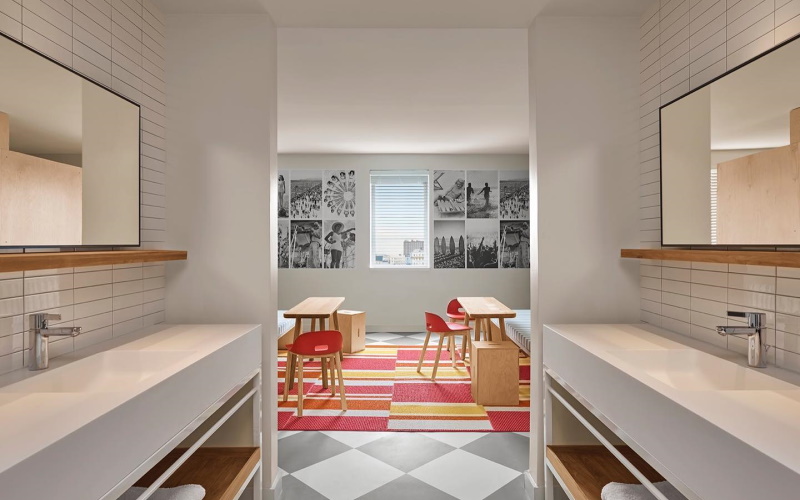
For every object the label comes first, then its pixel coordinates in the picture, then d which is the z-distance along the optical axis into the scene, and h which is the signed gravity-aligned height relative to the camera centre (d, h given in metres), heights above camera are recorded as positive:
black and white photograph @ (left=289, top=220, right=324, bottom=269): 6.88 +0.13
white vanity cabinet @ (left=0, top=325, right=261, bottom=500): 1.01 -0.45
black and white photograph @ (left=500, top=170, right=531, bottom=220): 6.95 +0.86
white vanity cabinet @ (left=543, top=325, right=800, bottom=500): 1.01 -0.46
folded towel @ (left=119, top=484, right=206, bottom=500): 1.57 -0.86
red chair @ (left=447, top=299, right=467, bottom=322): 5.54 -0.71
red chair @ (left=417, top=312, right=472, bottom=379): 4.52 -0.77
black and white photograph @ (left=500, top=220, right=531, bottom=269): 6.96 +0.11
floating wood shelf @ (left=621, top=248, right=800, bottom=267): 1.37 -0.02
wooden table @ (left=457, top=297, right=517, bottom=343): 4.41 -0.58
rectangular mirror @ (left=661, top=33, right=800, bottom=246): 1.51 +0.36
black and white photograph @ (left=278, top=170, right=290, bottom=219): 6.85 +0.84
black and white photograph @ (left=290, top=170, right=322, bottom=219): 6.87 +0.81
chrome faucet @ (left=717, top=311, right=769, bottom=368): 1.62 -0.29
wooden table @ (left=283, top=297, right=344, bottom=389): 4.20 -0.56
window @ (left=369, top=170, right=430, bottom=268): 6.98 +0.50
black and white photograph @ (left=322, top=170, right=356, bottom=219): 6.87 +0.86
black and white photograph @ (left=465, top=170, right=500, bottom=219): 6.93 +0.88
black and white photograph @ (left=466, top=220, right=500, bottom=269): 6.94 +0.13
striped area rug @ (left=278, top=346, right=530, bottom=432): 3.50 -1.29
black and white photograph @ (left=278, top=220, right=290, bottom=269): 6.86 +0.13
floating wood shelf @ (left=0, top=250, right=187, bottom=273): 1.28 -0.02
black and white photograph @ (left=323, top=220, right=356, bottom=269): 6.88 +0.12
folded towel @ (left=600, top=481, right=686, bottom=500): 1.55 -0.84
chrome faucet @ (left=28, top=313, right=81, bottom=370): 1.56 -0.28
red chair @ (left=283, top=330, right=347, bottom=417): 3.63 -0.76
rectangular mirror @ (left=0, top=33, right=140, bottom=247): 1.46 +0.35
